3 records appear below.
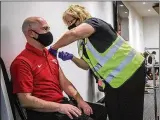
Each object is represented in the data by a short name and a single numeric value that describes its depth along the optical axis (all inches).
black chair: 44.1
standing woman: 46.9
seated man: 43.6
